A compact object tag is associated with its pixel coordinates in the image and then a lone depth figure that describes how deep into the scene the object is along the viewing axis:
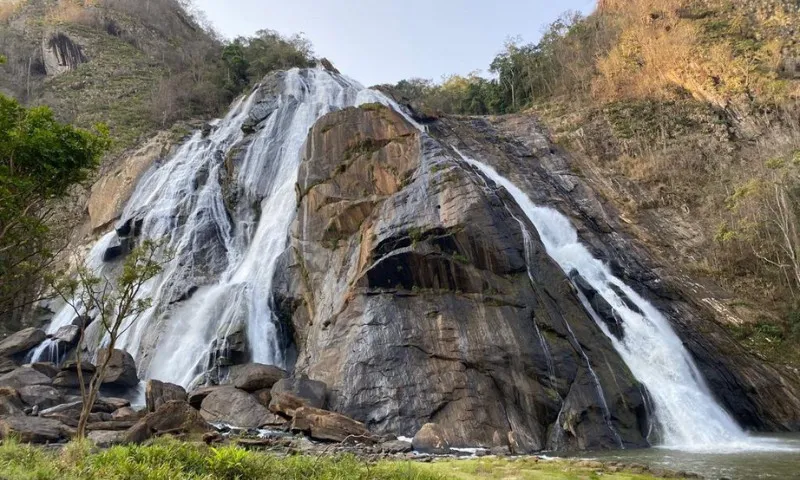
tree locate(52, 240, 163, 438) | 12.72
